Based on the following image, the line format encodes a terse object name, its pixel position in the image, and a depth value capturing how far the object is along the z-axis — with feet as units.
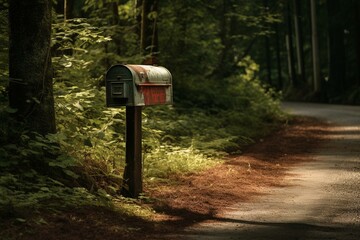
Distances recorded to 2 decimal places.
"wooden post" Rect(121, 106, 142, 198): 54.34
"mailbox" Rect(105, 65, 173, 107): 52.75
